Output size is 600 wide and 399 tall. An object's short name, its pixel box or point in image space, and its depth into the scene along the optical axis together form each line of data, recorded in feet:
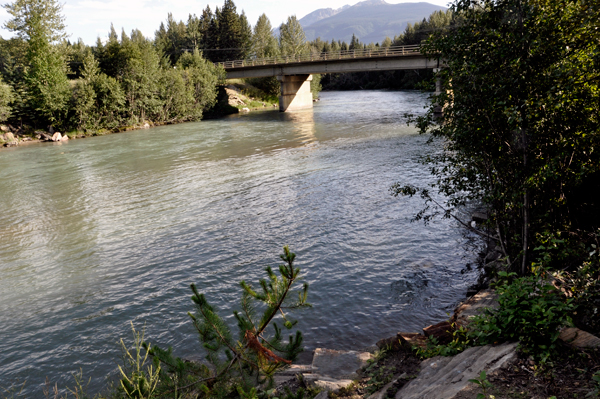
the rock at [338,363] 22.66
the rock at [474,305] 24.53
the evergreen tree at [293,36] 377.71
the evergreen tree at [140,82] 180.34
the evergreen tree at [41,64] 164.55
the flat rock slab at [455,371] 15.93
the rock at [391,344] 23.77
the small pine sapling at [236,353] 17.88
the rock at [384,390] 18.70
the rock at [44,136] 157.79
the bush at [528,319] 16.35
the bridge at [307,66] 180.02
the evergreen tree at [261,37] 361.51
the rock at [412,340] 23.13
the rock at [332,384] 20.21
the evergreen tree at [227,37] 337.93
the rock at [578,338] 15.94
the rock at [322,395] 19.33
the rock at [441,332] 22.88
